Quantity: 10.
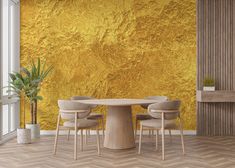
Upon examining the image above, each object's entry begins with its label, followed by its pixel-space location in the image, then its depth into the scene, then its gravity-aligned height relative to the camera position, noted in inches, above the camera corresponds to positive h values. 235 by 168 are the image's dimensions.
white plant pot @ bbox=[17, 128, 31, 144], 227.6 -35.3
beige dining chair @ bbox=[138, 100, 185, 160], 181.9 -16.4
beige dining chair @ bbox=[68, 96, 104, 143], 223.4 -21.1
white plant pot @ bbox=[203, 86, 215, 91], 250.2 -3.6
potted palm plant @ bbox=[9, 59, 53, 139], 235.5 -1.4
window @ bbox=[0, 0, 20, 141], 251.3 +22.2
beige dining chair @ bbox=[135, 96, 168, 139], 223.0 -21.1
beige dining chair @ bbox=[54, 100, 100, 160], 181.9 -16.1
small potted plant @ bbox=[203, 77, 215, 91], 250.8 -0.6
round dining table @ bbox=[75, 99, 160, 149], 206.2 -27.3
